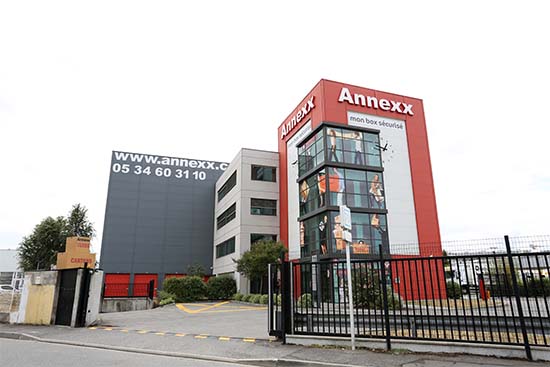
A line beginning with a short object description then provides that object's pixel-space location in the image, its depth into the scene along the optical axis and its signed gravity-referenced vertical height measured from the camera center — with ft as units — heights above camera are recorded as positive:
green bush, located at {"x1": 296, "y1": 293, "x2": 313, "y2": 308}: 29.45 -1.26
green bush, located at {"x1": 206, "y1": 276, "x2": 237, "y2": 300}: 108.68 -0.52
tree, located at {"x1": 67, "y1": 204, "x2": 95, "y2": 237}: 130.93 +22.08
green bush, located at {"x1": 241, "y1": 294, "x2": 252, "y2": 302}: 94.73 -3.16
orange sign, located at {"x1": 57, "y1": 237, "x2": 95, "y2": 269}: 53.83 +4.44
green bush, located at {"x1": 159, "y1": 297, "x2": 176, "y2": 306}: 89.47 -3.62
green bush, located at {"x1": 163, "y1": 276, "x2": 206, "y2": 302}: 102.06 -0.66
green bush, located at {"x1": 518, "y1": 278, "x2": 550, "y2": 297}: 22.22 -0.35
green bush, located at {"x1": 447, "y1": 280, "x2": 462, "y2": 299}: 24.92 -0.50
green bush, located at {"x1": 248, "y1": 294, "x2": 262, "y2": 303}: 87.97 -3.02
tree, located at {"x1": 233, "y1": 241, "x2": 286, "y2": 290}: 90.12 +6.28
